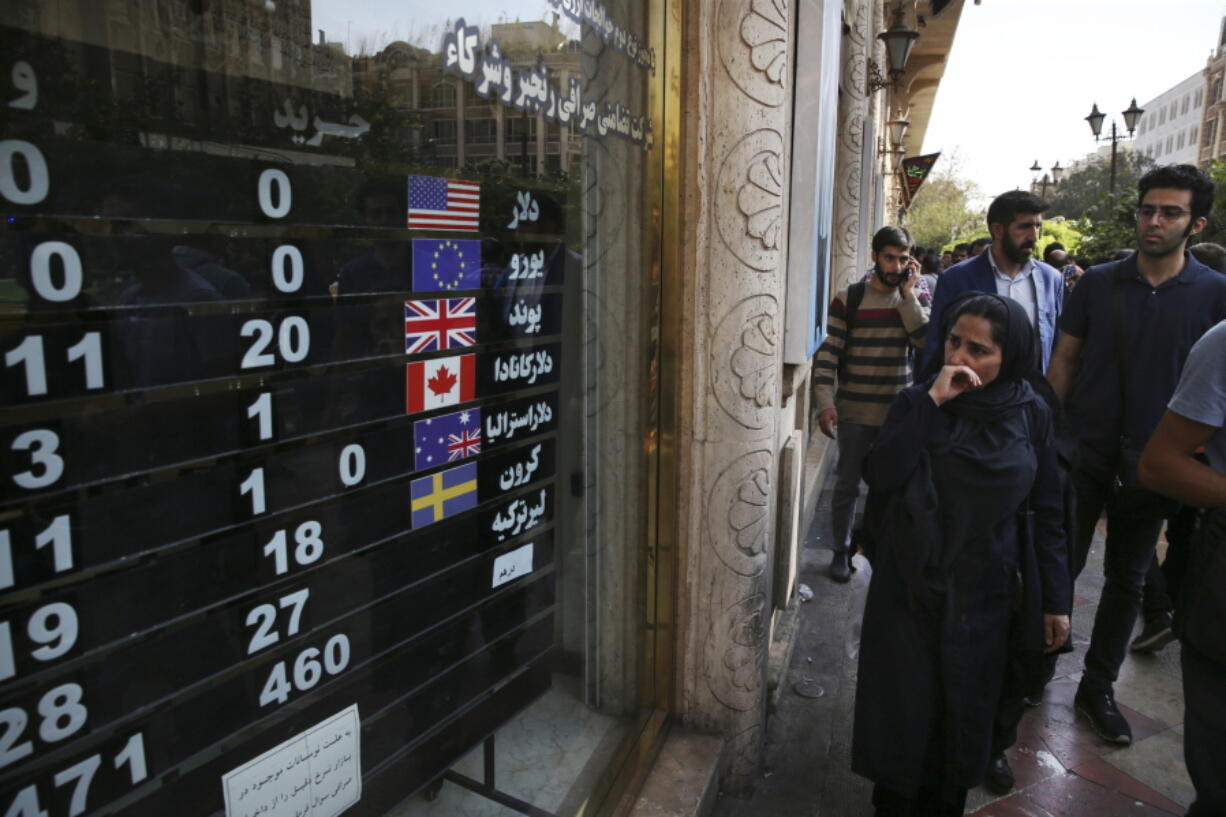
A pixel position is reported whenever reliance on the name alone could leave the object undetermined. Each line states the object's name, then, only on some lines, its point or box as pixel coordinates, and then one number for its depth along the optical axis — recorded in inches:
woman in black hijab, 99.0
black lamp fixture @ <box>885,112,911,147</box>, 599.2
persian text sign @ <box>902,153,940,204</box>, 580.4
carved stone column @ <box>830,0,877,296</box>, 276.1
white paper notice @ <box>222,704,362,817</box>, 53.1
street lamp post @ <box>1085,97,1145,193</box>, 674.2
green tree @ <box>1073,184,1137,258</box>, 661.9
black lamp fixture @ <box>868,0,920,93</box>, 356.8
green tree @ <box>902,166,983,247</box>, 1964.7
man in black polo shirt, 135.7
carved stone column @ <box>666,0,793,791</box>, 105.9
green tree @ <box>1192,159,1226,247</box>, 578.6
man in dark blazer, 161.5
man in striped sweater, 186.9
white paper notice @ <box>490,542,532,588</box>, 77.3
